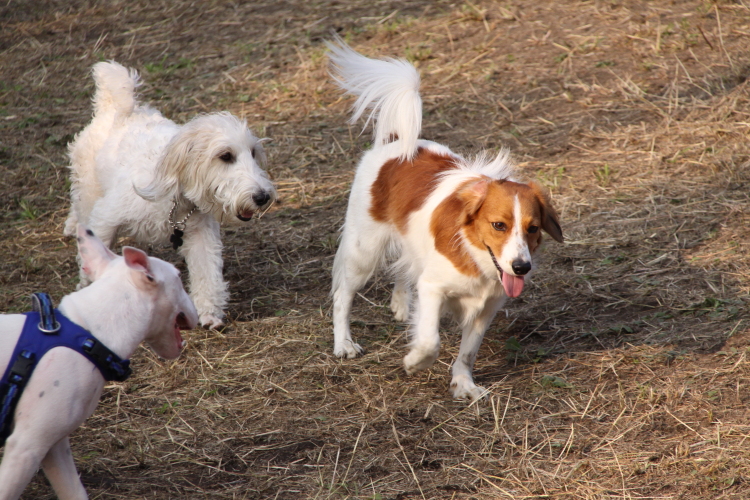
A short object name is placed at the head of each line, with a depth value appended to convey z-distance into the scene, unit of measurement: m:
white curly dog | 9.46
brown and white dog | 7.57
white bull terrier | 5.16
